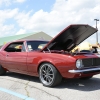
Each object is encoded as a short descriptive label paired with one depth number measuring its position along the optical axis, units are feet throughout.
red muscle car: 9.44
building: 77.93
